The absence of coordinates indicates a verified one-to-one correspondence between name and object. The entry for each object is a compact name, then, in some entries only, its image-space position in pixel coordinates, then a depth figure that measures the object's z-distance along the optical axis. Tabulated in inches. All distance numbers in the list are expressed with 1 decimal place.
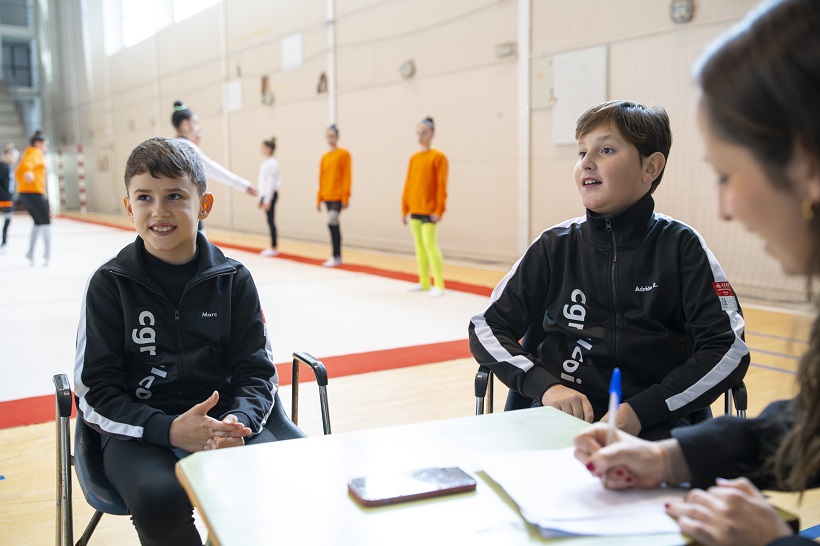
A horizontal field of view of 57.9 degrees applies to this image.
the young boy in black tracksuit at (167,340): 64.8
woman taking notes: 28.5
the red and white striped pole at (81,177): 830.5
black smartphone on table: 38.3
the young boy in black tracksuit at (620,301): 70.2
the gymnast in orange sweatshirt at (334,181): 323.0
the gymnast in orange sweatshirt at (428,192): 246.5
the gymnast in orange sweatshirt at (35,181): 326.3
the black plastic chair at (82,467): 62.4
